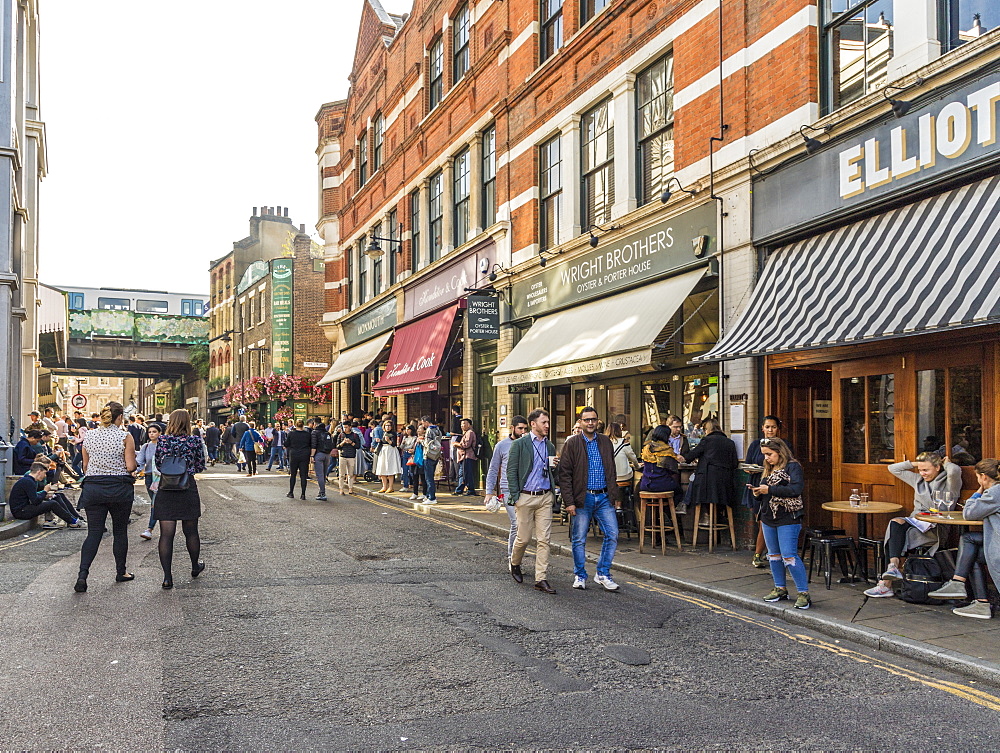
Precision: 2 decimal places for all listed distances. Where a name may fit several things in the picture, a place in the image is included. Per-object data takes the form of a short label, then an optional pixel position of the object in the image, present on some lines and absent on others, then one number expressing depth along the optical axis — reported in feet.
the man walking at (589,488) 27.91
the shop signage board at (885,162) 26.68
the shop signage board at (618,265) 40.57
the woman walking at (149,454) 36.99
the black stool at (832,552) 27.27
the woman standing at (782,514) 24.64
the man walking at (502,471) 30.63
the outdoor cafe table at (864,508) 26.86
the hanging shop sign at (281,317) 134.31
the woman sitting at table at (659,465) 35.63
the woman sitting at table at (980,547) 23.11
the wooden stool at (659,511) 34.99
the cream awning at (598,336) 39.45
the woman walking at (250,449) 85.56
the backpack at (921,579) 24.71
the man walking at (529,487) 28.50
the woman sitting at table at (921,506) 25.59
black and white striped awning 25.02
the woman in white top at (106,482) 27.55
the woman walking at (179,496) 27.37
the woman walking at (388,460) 61.93
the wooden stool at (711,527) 34.88
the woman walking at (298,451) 58.65
